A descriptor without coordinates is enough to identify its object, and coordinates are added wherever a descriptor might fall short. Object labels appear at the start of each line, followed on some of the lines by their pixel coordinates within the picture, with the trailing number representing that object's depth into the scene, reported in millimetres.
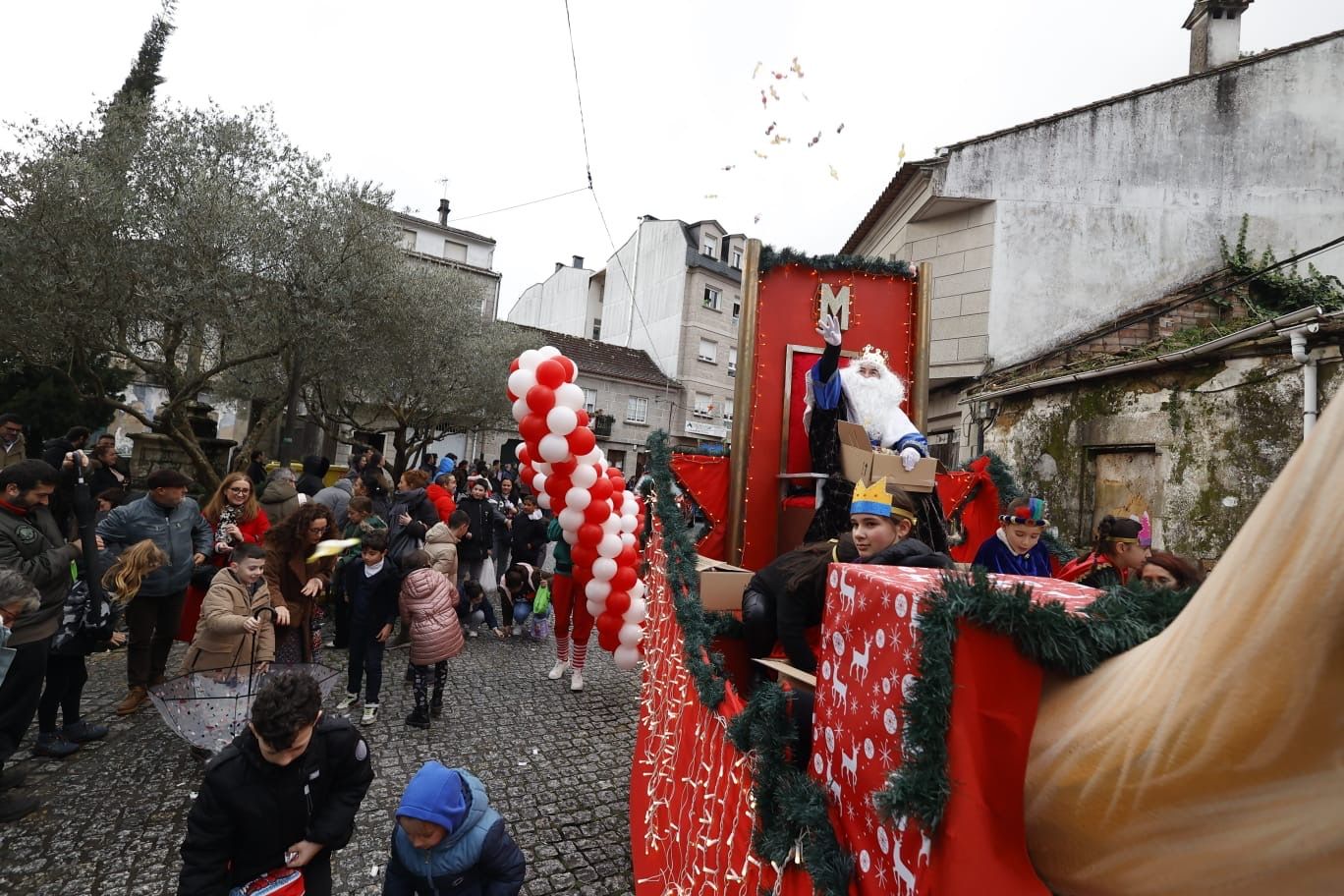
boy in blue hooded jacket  2396
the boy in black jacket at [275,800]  2262
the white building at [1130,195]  11273
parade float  704
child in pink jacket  4883
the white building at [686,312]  32375
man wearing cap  4730
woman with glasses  5305
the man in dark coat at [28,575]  3496
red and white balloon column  4766
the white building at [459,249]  32281
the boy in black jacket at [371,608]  4992
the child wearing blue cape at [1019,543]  3867
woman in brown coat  4746
